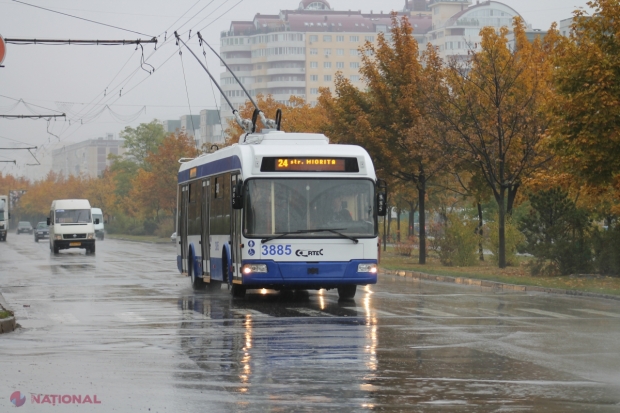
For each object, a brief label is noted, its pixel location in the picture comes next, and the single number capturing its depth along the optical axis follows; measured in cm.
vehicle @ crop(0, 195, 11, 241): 8338
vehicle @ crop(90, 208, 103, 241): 8969
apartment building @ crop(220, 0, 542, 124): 18862
